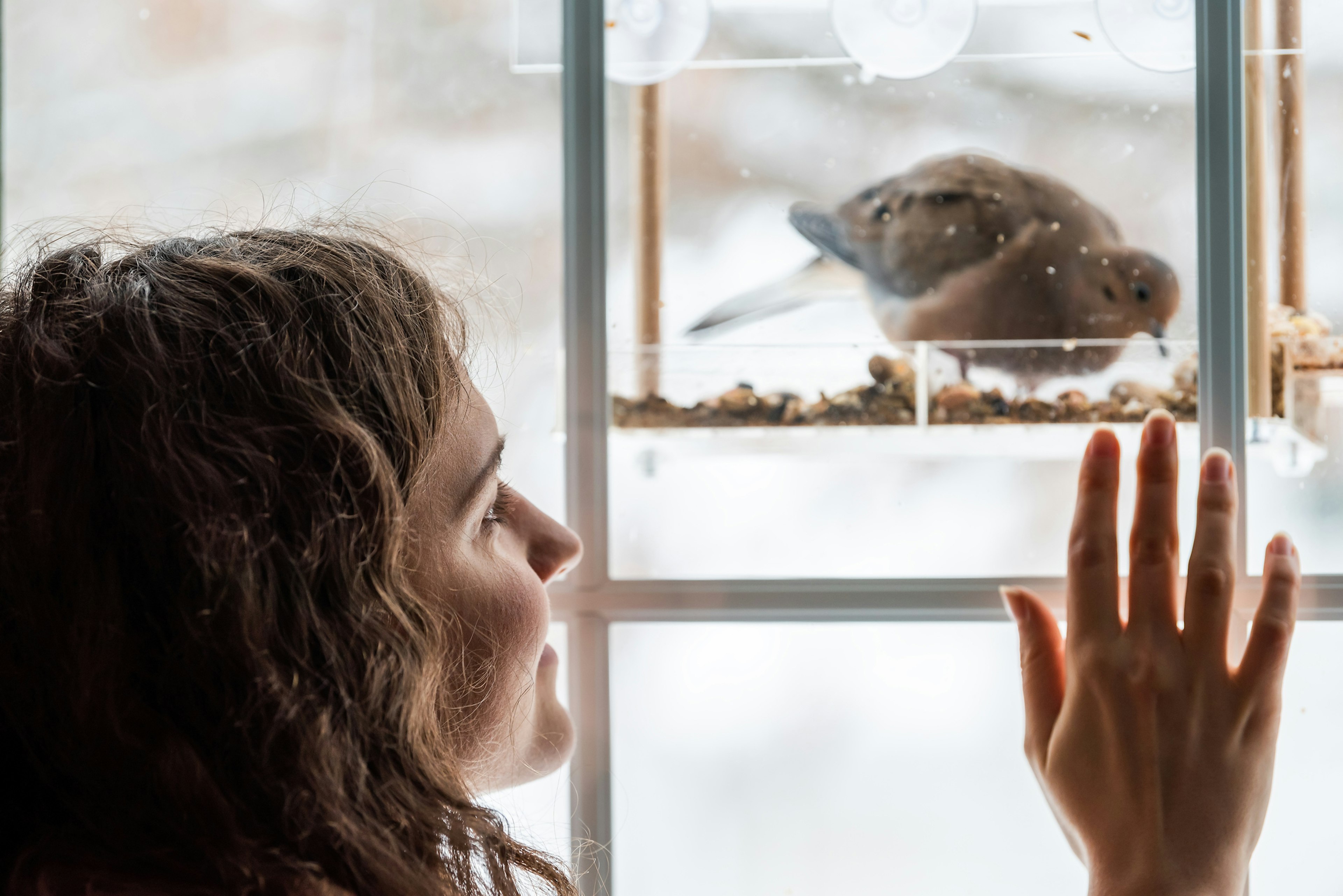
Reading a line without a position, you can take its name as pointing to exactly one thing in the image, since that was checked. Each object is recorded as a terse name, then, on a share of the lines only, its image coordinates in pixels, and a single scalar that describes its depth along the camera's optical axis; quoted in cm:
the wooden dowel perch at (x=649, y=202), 160
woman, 134
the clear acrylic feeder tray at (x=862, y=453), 157
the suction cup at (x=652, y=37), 160
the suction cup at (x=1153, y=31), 157
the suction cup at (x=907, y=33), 158
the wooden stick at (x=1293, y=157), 157
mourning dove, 157
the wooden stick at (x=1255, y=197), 157
